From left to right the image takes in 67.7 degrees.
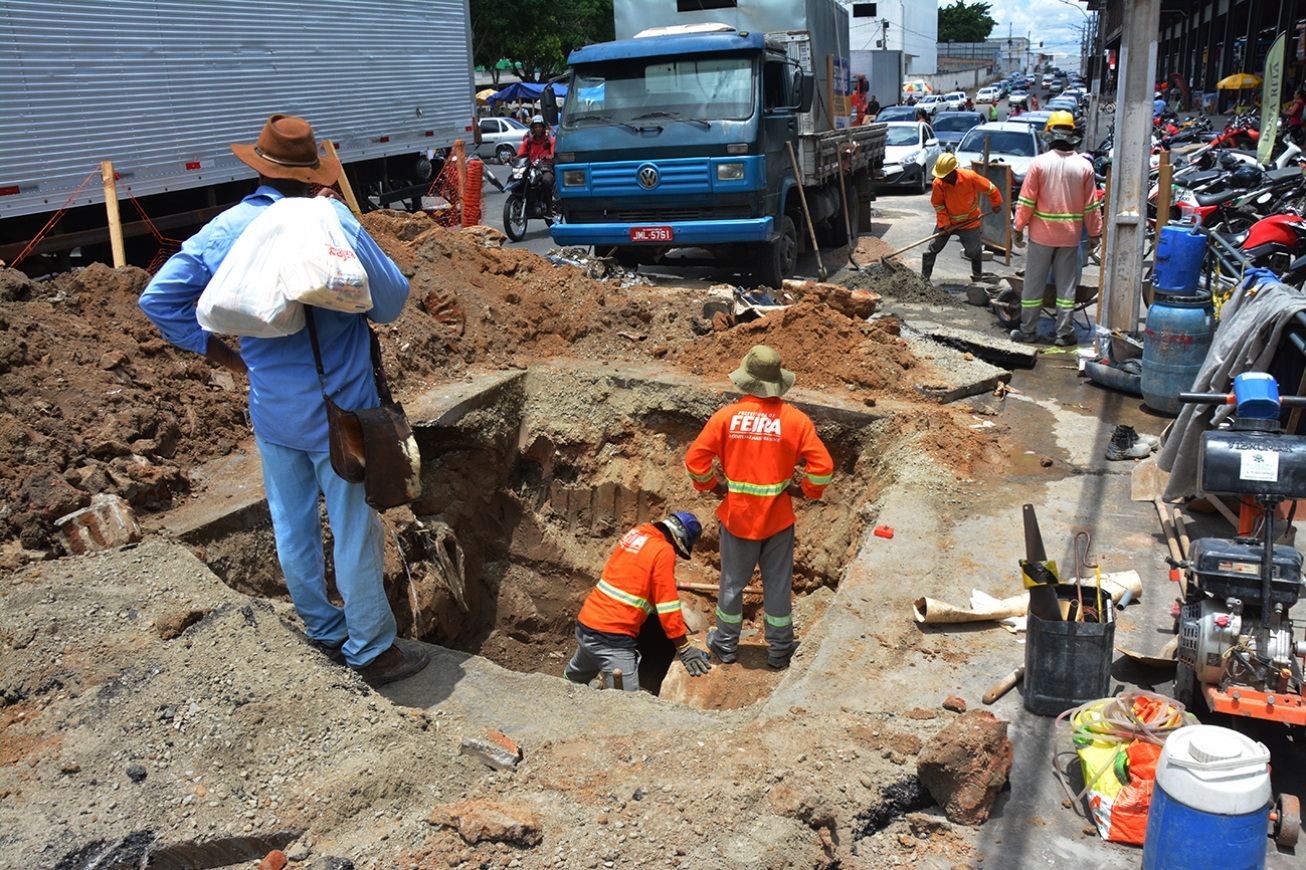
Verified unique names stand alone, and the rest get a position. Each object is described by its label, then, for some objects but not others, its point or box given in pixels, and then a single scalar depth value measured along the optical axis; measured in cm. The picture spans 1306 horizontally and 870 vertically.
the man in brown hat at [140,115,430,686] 388
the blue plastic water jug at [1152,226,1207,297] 716
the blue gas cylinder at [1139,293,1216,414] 692
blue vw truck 1064
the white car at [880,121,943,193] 2316
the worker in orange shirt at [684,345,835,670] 521
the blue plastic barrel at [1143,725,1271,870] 271
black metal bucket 374
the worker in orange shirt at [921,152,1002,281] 1155
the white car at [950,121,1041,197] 1964
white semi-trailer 1015
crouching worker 556
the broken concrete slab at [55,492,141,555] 468
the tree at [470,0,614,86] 3688
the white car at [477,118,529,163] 2978
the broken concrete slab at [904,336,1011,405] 759
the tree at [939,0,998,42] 10806
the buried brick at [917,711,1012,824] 328
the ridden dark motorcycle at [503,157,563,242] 1595
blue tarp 3434
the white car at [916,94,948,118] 3714
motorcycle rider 1659
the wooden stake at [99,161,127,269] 775
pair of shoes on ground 641
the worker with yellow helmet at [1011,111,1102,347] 903
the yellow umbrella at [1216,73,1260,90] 2795
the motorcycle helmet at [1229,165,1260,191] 1481
